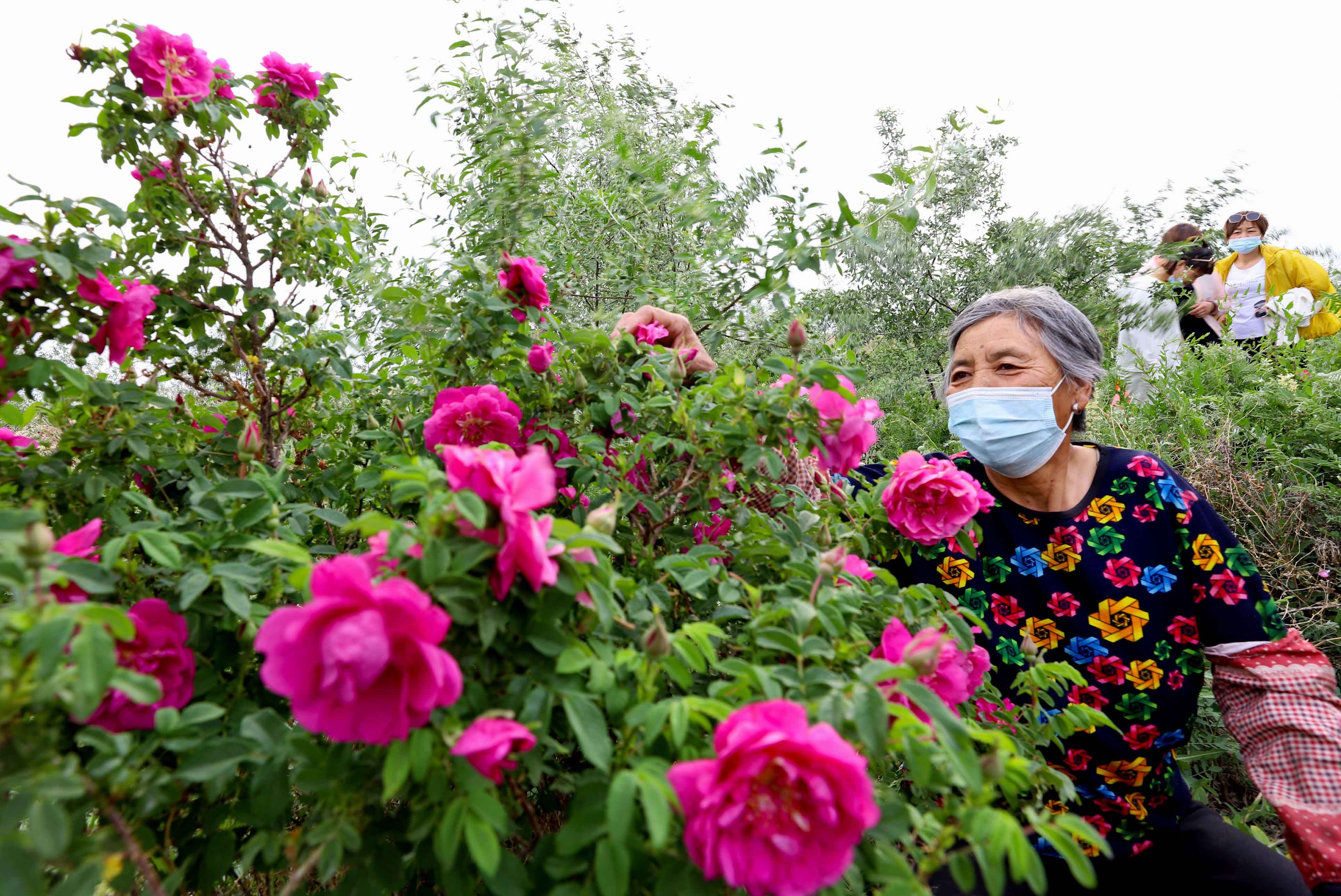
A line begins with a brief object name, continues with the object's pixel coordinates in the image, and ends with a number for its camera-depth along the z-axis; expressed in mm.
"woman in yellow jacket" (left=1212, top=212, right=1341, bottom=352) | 4469
